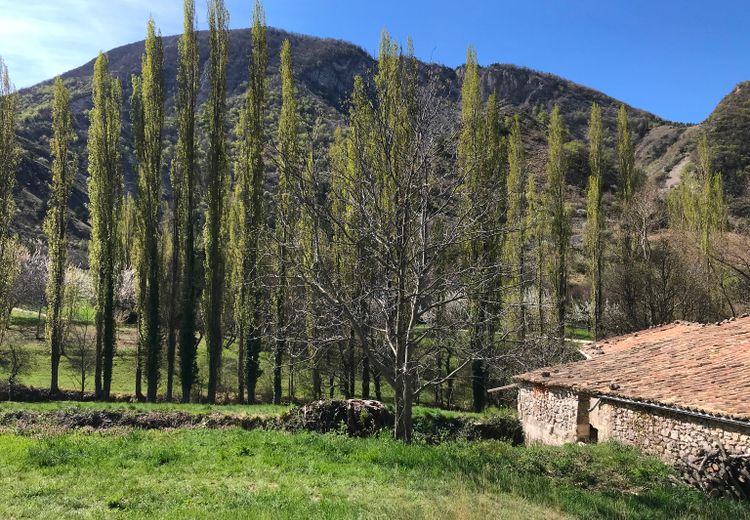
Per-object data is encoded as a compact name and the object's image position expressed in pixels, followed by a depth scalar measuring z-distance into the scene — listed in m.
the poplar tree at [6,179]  22.23
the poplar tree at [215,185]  23.09
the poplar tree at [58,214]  23.20
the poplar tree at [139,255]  24.31
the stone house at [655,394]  10.47
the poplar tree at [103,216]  23.53
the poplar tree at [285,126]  21.72
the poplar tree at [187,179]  23.94
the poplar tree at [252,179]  22.86
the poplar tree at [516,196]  25.14
